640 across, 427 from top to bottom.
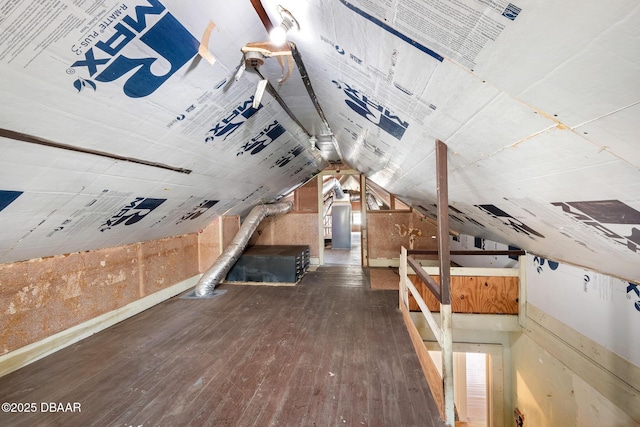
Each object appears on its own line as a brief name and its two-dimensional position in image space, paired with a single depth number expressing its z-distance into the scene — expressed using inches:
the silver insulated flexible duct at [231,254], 174.7
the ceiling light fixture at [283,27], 52.5
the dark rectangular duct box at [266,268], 198.2
